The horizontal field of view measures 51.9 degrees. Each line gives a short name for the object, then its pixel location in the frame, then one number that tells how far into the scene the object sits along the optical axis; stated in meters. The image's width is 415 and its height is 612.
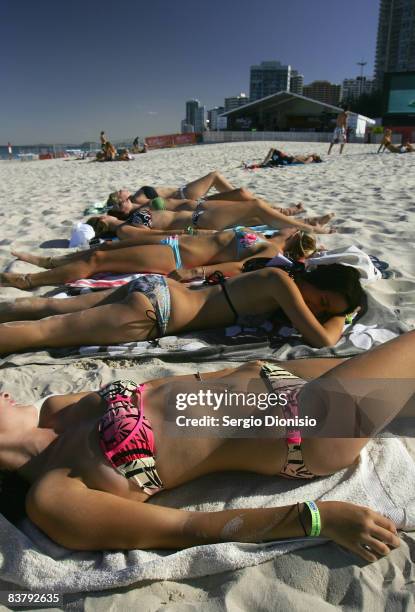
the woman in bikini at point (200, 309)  2.48
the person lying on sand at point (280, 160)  12.35
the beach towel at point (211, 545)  1.34
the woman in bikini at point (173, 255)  3.64
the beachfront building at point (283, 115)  39.28
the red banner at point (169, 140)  30.77
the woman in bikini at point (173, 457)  1.37
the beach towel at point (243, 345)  2.53
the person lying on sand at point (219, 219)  4.57
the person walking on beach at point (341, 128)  15.98
